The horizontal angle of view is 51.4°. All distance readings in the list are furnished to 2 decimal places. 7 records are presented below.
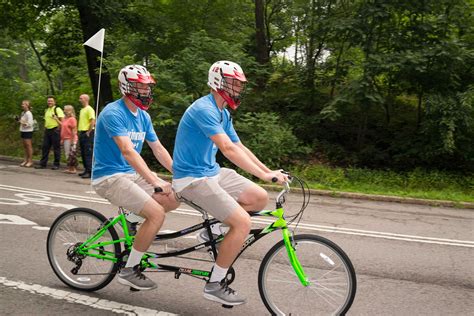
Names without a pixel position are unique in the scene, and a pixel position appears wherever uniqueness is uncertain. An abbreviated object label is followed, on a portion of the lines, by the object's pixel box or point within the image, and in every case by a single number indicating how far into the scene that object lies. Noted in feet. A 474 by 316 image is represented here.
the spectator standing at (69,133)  42.75
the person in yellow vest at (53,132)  44.34
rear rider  14.10
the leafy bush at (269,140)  44.06
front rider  13.29
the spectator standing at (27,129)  45.93
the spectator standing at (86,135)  39.52
